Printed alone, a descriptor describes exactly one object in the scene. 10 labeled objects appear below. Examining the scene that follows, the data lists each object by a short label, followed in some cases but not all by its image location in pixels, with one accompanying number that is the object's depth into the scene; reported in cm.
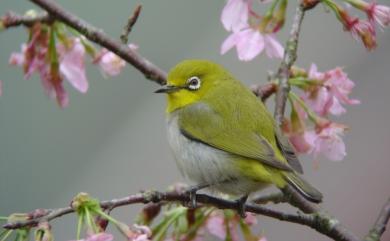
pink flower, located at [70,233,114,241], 374
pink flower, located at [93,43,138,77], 598
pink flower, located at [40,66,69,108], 561
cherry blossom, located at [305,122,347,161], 559
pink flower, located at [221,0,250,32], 531
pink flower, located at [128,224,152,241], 383
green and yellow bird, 504
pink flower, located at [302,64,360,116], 571
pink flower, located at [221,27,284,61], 562
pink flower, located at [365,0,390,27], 526
